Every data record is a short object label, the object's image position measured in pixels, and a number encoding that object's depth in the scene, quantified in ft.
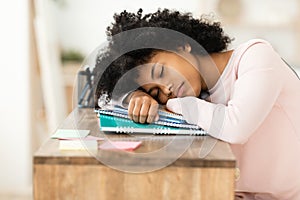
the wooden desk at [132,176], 5.34
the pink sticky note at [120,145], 5.56
